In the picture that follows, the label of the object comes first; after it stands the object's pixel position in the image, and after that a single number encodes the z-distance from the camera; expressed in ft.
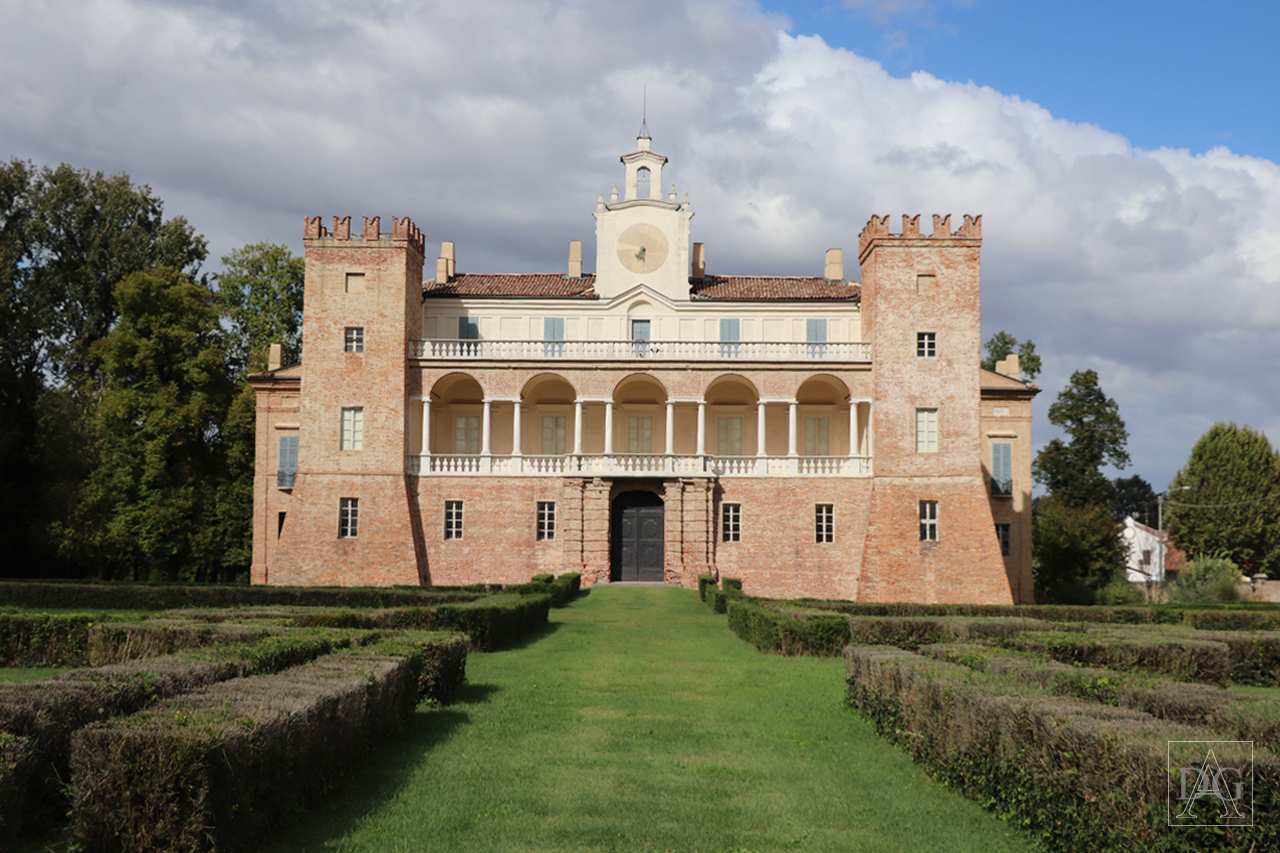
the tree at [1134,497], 380.17
